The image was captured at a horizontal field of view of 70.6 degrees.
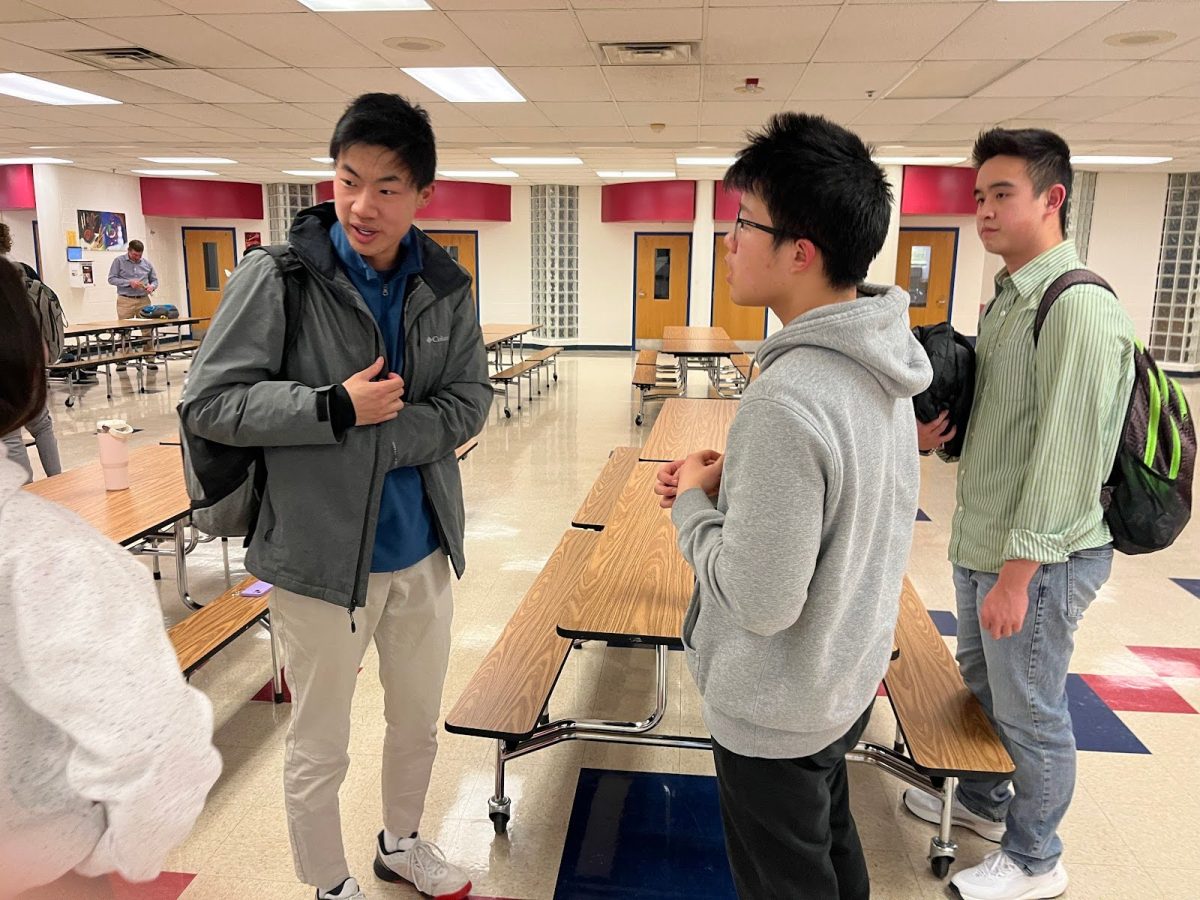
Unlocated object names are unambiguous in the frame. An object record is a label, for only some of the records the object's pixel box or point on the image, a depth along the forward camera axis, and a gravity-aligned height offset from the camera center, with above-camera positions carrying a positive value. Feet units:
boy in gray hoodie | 3.72 -0.98
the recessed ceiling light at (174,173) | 45.06 +5.99
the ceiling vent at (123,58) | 18.55 +5.00
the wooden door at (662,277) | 50.29 +0.89
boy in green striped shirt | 5.71 -1.26
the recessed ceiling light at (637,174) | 42.37 +5.89
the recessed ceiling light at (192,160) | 37.91 +5.62
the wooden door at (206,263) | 53.62 +1.43
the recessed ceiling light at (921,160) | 36.40 +5.93
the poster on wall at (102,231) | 44.86 +2.86
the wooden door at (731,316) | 49.55 -1.31
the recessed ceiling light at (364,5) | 15.05 +4.97
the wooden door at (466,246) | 51.70 +2.63
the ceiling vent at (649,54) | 17.66 +4.99
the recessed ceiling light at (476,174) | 42.48 +5.85
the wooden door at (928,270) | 47.29 +1.47
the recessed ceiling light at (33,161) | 40.09 +5.83
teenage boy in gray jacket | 5.25 -0.86
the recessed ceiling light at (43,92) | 22.12 +5.18
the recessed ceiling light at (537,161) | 35.96 +5.56
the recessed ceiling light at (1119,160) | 34.14 +5.64
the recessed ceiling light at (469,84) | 20.22 +5.10
